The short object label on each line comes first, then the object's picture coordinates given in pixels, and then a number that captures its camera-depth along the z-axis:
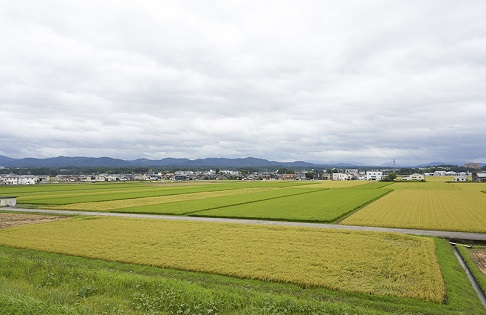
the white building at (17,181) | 141.50
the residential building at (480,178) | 118.69
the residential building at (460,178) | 128.50
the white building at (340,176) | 190.75
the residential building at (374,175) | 176.88
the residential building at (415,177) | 146.50
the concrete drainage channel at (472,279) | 12.21
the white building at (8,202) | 46.28
